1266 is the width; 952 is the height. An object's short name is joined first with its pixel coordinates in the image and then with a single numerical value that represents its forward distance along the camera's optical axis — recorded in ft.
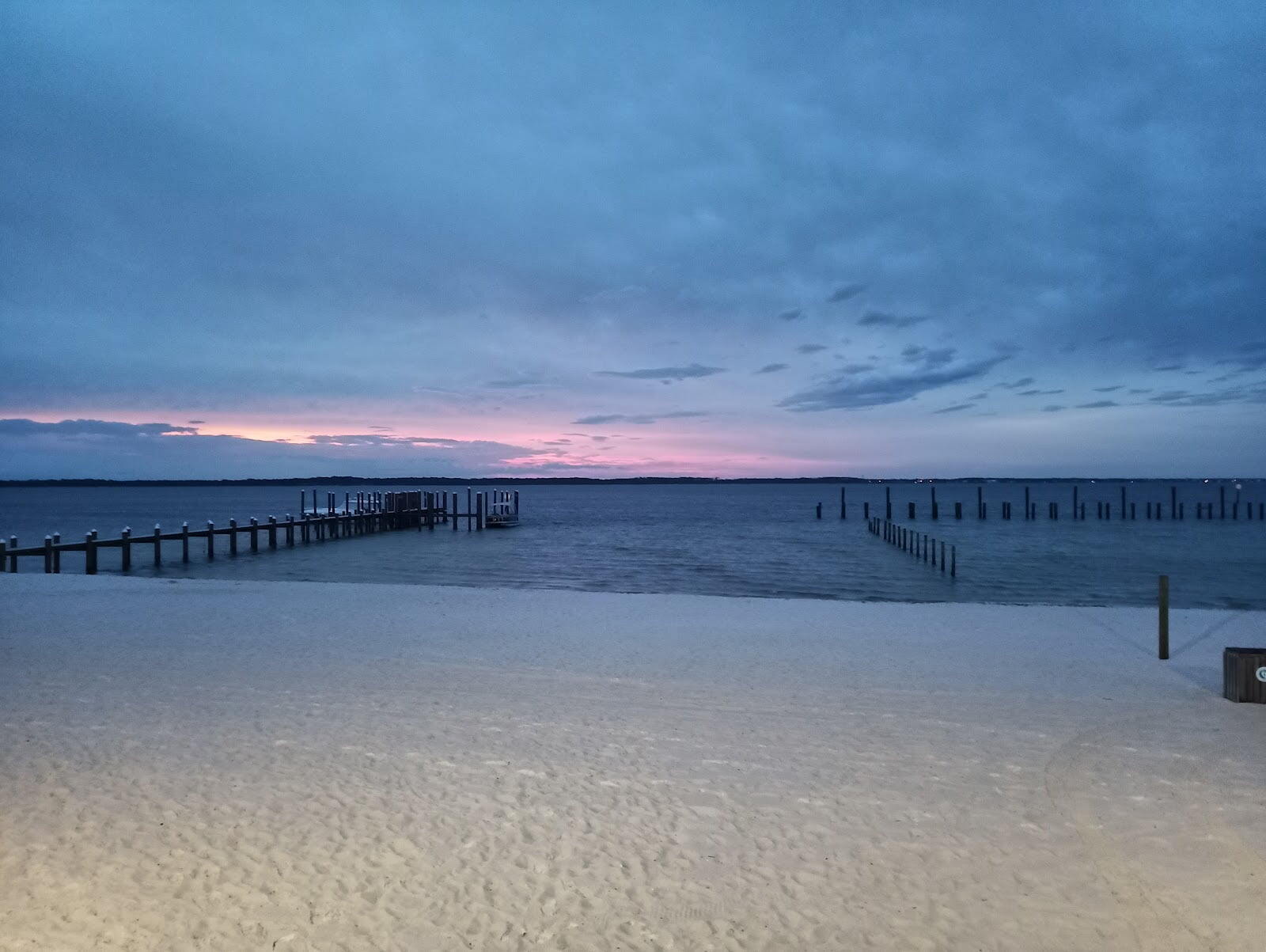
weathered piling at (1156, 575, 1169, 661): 36.40
